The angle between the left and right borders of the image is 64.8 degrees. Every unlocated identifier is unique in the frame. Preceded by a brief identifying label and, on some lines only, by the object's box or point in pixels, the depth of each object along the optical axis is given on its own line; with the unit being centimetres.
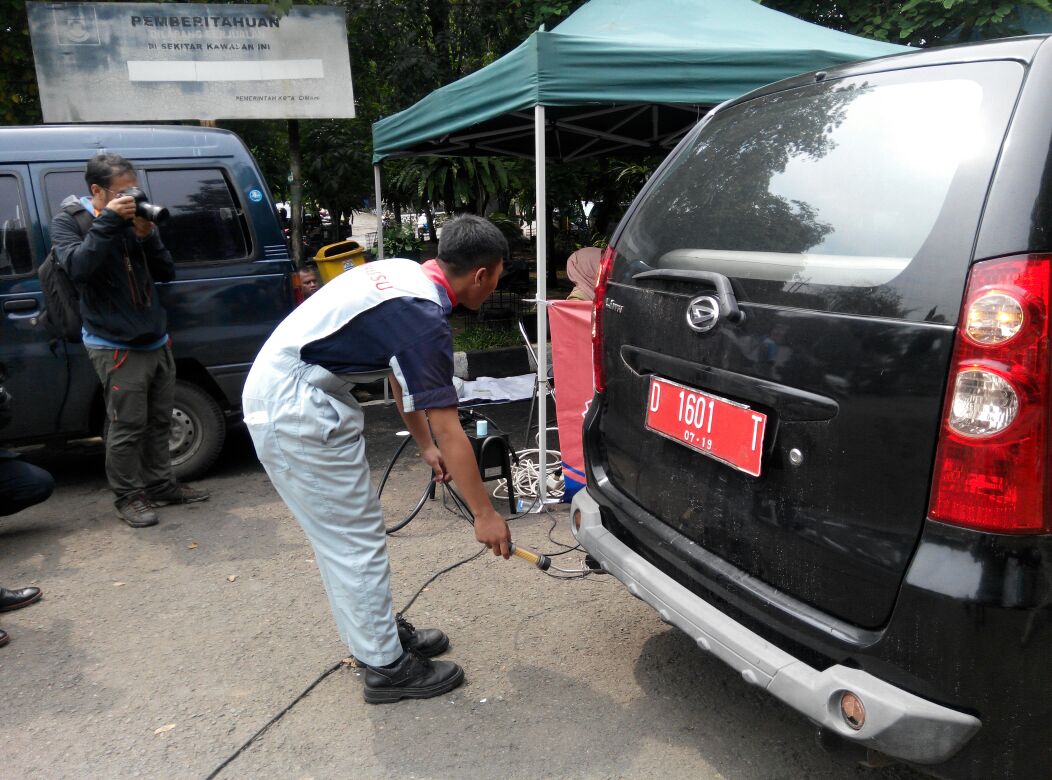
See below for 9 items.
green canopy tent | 384
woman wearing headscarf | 439
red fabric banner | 404
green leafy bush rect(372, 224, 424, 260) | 886
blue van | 440
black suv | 151
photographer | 388
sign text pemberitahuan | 756
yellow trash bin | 650
